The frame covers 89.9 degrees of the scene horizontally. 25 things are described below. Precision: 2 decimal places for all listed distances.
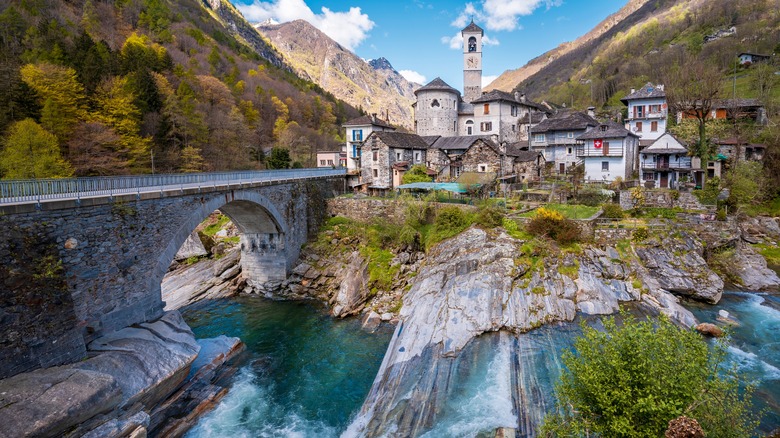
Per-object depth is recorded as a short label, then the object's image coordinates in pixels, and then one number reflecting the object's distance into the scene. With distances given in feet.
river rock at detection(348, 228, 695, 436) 52.49
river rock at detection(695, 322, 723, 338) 66.95
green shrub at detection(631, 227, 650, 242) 89.86
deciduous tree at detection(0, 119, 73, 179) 90.17
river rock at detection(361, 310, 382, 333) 80.64
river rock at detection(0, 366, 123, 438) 35.56
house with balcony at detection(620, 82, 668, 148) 151.53
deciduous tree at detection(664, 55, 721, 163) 122.42
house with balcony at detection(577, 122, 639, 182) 131.75
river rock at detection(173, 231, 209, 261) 115.96
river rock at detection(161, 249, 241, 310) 96.78
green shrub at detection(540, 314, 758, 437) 29.94
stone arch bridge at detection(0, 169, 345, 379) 42.55
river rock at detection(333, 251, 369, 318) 88.28
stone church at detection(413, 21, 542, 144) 178.19
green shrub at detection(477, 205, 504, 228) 95.14
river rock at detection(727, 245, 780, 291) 90.53
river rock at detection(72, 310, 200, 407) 47.01
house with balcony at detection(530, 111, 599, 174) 154.30
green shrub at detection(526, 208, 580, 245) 86.65
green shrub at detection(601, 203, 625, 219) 98.32
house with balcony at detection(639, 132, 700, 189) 127.95
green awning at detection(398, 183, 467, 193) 117.19
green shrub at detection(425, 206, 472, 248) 99.35
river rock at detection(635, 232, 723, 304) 82.38
